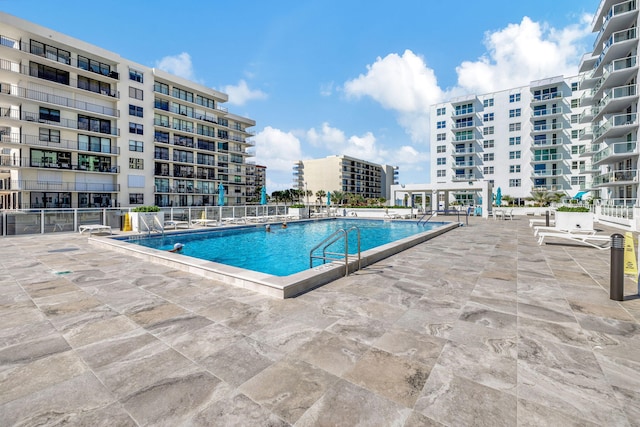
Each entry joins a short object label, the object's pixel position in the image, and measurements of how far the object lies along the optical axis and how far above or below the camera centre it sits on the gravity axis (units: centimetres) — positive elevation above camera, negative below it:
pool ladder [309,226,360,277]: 637 -137
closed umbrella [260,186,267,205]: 2602 +95
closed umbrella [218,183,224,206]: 2085 +94
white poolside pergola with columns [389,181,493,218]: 3056 +200
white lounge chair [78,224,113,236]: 1318 -118
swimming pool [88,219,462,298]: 524 -143
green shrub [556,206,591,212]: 1292 -19
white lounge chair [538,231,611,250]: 938 -111
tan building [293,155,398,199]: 9312 +1060
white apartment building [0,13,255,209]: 2919 +987
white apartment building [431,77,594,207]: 4503 +1150
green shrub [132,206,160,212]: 1488 -14
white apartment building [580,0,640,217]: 2278 +892
